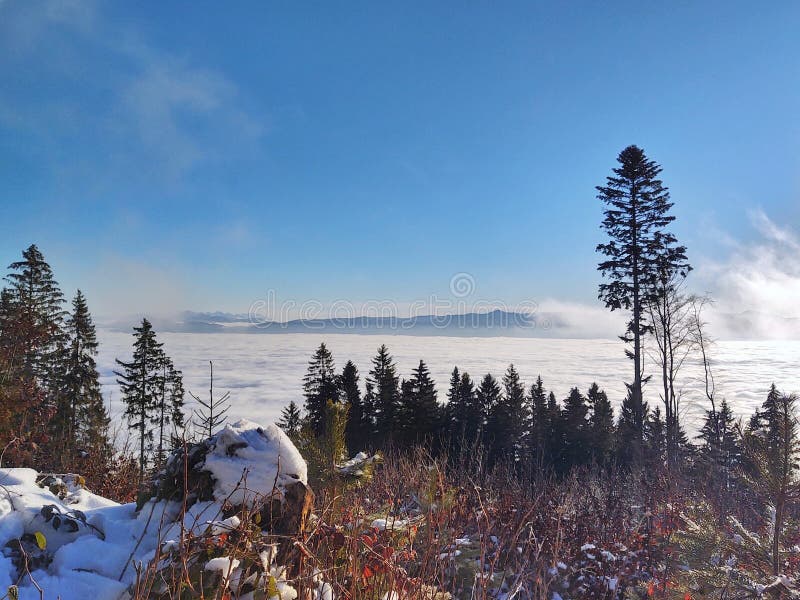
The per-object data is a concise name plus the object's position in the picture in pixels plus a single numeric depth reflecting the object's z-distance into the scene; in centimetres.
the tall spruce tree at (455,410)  3627
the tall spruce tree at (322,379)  3228
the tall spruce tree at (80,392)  2430
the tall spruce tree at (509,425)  3481
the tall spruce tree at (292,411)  2969
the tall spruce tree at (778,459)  453
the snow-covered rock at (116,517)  261
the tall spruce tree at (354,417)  3447
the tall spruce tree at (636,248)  1773
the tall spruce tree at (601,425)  3363
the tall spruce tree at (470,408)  3603
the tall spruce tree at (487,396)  3712
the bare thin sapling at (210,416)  705
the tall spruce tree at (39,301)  2120
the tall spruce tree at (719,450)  1736
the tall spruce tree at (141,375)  2788
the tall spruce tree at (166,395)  2834
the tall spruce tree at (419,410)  3334
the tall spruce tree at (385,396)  3406
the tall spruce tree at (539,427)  3438
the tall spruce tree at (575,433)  3419
